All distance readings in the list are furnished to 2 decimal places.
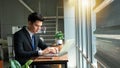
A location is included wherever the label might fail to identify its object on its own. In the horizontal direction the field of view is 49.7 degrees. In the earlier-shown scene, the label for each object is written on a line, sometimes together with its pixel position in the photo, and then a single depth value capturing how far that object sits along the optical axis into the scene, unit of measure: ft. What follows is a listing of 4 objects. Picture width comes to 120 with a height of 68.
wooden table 5.43
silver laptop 5.67
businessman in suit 5.57
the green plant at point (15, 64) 3.38
